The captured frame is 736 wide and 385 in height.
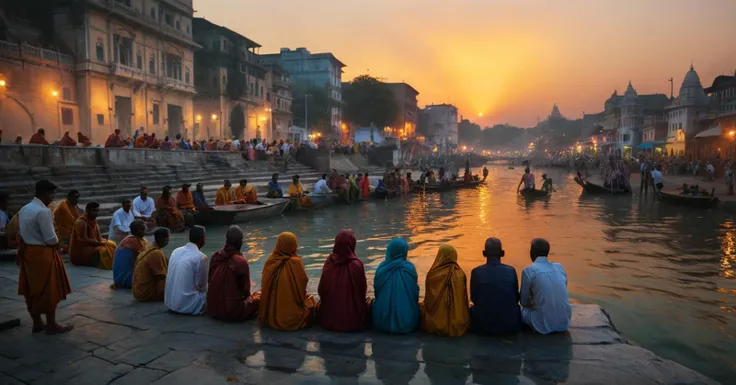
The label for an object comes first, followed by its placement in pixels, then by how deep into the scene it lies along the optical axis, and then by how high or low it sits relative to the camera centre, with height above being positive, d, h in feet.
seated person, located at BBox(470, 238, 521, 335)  16.43 -4.71
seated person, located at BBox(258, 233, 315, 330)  17.29 -4.63
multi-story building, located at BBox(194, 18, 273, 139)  144.77 +27.28
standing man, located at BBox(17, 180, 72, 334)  16.44 -3.41
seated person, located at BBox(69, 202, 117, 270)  27.89 -4.88
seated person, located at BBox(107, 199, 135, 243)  33.55 -4.27
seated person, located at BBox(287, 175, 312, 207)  64.59 -3.95
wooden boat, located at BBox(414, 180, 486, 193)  97.09 -4.73
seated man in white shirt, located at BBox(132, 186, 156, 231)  40.52 -3.73
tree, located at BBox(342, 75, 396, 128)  226.17 +31.60
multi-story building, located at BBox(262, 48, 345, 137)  212.84 +44.03
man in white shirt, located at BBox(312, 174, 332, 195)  70.85 -3.46
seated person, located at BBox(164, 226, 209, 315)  18.80 -4.61
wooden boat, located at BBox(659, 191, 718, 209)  65.26 -5.36
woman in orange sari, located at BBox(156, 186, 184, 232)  44.21 -4.47
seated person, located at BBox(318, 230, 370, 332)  17.04 -4.62
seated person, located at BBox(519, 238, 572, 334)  16.52 -4.73
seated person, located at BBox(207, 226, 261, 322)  18.01 -4.61
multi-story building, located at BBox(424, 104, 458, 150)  388.78 +35.77
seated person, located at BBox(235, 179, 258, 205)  55.74 -3.50
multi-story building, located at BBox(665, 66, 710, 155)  163.94 +19.34
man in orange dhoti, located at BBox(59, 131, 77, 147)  60.29 +3.40
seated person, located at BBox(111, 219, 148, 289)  22.99 -4.73
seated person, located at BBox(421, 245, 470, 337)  16.55 -4.82
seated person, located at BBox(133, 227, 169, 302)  20.72 -4.91
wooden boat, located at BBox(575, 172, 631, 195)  91.56 -5.20
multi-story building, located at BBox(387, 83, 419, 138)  287.89 +36.81
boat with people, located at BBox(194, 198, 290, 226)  48.62 -5.28
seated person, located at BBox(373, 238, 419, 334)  16.81 -4.74
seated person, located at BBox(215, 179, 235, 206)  54.60 -3.58
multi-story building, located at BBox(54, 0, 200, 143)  94.38 +24.36
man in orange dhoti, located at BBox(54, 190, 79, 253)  31.83 -3.60
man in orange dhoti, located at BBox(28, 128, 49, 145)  57.57 +3.52
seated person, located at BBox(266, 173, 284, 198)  64.54 -3.28
